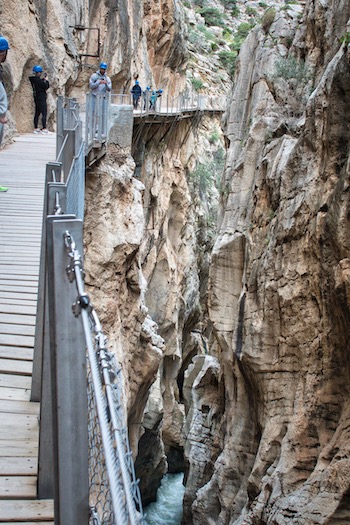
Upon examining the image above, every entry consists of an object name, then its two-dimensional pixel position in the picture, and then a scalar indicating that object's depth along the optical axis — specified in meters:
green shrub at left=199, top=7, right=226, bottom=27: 52.07
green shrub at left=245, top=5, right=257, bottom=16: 56.76
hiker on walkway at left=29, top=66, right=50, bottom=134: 13.39
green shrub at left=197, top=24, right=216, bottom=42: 45.12
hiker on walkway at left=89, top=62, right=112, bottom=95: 13.30
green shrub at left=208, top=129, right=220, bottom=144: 35.16
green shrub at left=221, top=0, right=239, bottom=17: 56.81
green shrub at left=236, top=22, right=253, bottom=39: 49.07
